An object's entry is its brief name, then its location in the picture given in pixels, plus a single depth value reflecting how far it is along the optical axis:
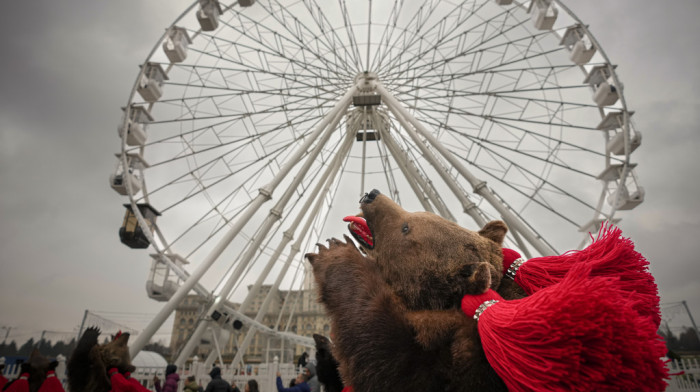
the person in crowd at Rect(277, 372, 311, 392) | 4.95
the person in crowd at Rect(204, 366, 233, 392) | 5.23
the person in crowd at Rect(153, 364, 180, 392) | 5.96
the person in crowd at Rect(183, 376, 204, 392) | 5.96
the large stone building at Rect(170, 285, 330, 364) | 34.84
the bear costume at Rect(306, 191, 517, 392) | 1.02
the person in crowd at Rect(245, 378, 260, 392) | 5.80
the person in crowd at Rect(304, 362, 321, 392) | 5.14
